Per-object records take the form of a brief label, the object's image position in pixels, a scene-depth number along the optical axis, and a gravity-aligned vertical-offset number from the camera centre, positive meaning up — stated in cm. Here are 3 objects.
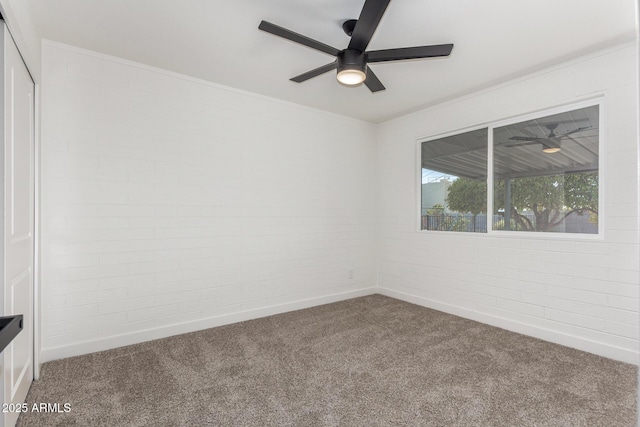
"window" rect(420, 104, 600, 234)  295 +39
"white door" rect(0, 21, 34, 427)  167 -5
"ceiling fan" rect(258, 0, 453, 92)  192 +112
